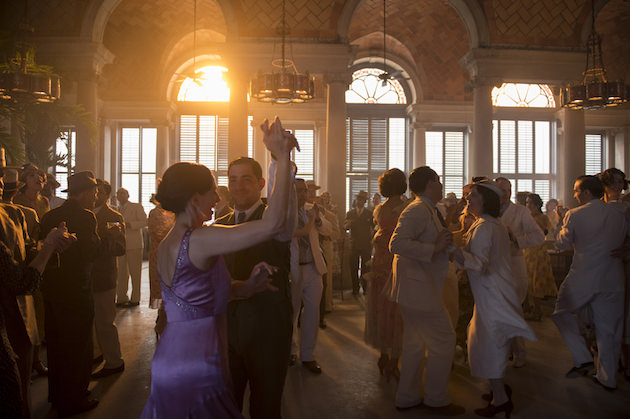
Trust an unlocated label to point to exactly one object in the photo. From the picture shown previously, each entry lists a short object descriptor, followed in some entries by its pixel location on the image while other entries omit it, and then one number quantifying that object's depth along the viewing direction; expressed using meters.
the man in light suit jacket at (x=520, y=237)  4.20
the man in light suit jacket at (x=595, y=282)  3.92
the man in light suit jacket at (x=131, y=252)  7.32
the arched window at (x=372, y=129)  16.20
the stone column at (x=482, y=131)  9.52
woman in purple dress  1.65
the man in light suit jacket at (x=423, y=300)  3.32
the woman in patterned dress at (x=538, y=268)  6.88
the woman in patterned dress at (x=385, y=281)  4.07
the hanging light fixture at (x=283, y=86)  6.71
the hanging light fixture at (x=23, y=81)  5.90
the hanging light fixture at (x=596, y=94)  7.09
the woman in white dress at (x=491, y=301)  3.16
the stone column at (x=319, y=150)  15.53
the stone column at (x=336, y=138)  9.23
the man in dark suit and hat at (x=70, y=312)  3.36
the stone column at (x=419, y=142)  15.65
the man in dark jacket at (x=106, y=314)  4.27
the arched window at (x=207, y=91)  15.72
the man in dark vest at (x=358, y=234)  8.35
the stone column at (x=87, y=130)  9.34
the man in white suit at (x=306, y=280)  4.36
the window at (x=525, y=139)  16.09
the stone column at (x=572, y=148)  9.72
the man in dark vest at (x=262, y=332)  2.18
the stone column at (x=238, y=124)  9.08
